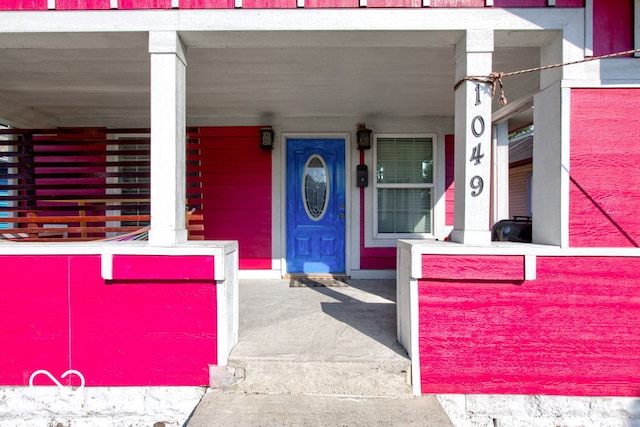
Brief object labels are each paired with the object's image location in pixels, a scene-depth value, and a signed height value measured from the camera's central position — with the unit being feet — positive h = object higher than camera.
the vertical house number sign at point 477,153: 7.17 +1.18
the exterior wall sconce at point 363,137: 14.12 +2.99
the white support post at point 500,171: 12.26 +1.39
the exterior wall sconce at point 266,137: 14.20 +3.01
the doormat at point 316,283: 13.35 -2.84
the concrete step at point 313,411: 6.19 -3.72
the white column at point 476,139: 7.18 +1.46
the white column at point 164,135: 7.28 +1.61
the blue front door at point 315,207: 14.69 +0.16
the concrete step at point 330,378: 7.00 -3.38
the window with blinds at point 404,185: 14.82 +1.07
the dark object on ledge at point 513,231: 9.27 -0.57
